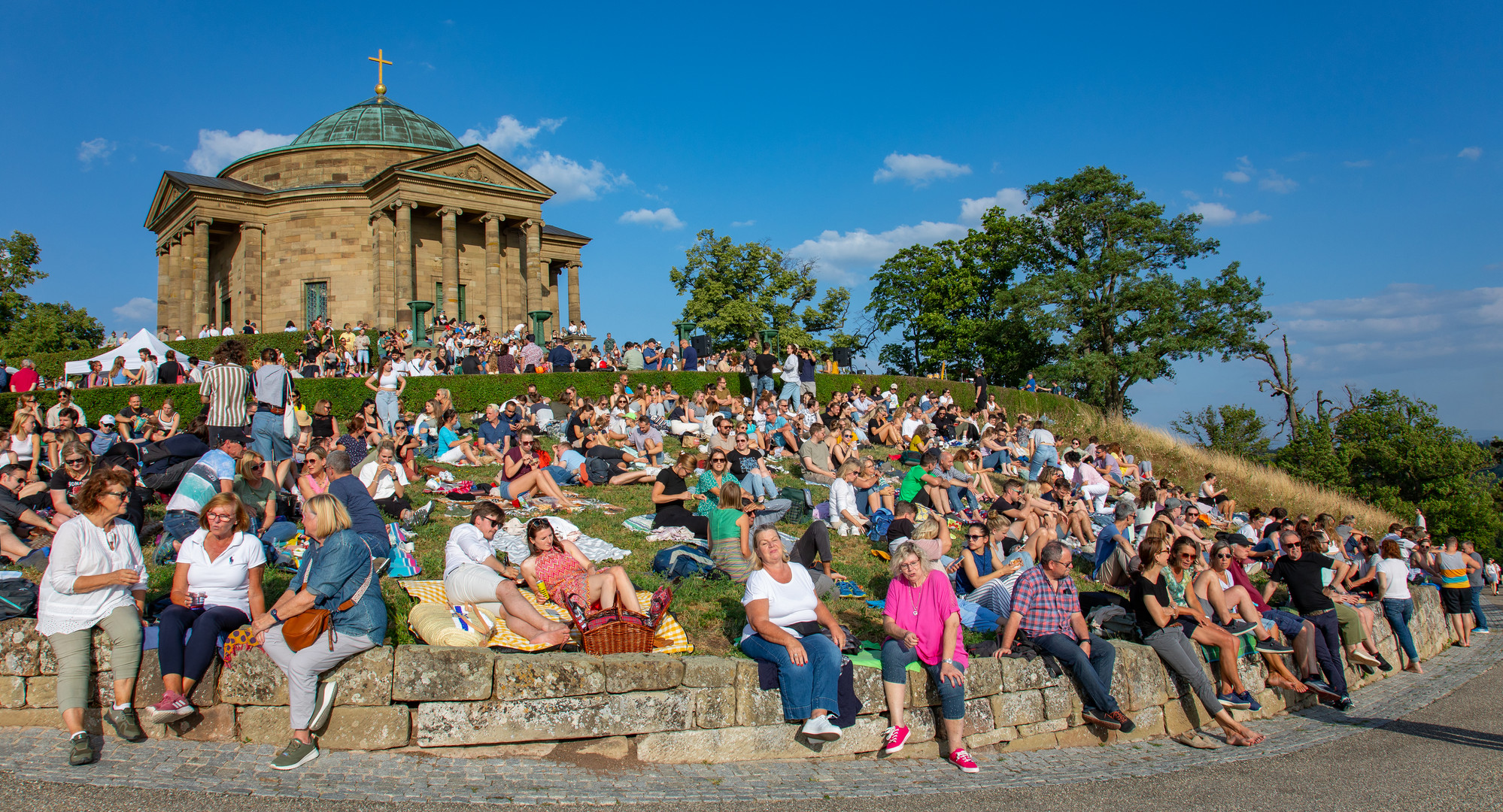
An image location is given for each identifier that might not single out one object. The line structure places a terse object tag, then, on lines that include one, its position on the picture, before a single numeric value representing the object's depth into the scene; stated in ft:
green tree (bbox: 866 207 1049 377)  145.59
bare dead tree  135.23
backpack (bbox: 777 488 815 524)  38.47
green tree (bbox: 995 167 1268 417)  130.11
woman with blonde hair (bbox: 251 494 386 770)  17.16
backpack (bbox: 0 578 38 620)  18.02
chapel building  109.40
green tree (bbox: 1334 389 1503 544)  105.40
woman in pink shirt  20.07
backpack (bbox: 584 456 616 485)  43.83
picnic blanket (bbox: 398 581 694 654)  19.88
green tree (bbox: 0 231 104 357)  132.87
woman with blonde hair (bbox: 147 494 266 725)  17.35
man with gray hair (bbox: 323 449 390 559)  24.72
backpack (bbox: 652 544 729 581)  26.96
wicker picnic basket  19.54
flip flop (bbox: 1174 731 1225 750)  23.45
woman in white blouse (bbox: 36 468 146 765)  17.10
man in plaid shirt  22.36
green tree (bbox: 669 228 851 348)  160.04
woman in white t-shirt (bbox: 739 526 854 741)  19.31
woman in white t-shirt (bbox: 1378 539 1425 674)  36.01
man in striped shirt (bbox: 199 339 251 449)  33.60
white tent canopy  63.77
